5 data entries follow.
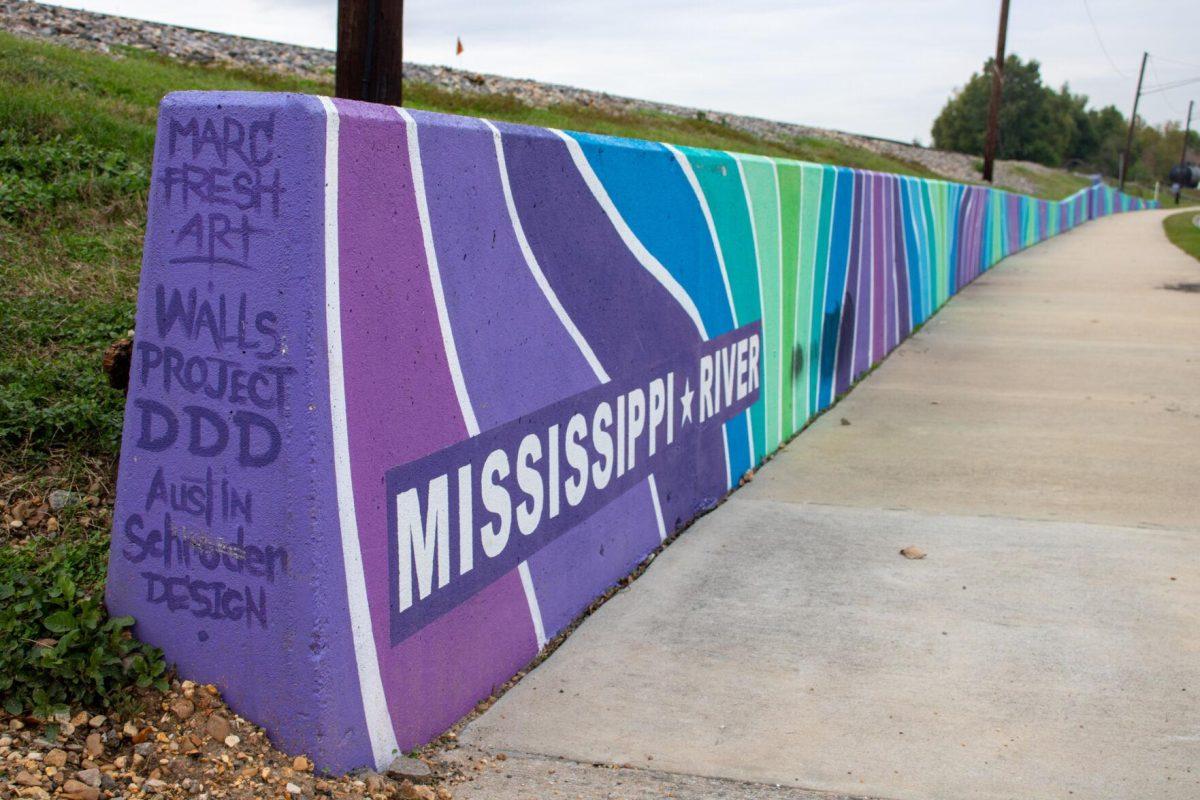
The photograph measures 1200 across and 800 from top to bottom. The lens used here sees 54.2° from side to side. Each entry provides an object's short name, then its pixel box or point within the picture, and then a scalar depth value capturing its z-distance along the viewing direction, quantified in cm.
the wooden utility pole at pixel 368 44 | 545
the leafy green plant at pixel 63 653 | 269
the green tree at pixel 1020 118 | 9507
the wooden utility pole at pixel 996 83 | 3594
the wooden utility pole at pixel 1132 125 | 8104
